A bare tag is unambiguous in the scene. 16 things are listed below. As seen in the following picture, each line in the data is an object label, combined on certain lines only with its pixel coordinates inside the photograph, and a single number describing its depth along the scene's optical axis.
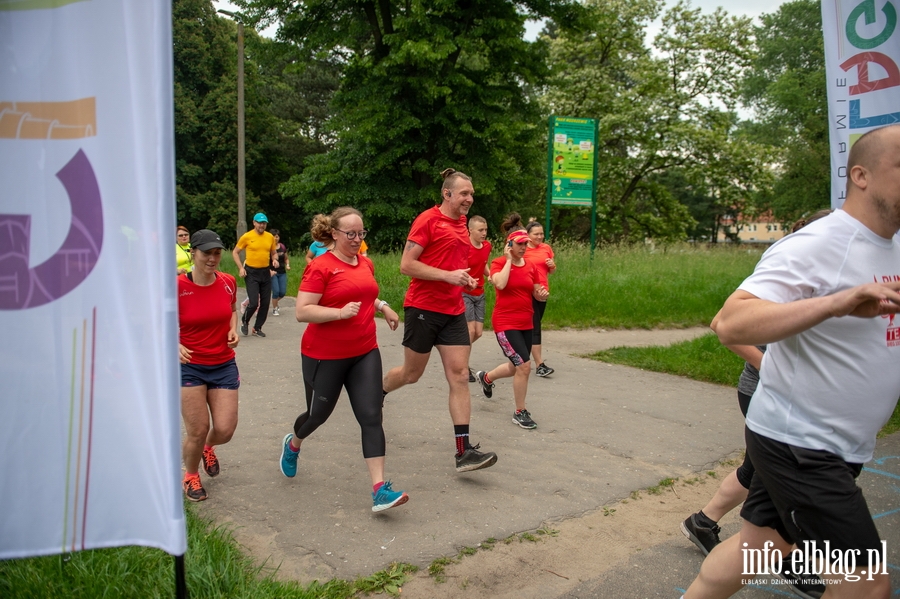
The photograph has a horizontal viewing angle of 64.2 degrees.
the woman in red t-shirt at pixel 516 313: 6.65
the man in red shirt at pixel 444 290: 5.24
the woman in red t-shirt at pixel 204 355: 4.64
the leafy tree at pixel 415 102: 24.19
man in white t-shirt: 2.29
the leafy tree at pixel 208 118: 38.50
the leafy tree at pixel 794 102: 43.78
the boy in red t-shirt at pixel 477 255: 8.15
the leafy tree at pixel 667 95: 31.86
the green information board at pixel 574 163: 16.16
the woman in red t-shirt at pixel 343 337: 4.52
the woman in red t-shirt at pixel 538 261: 7.74
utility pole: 21.70
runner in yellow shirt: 11.43
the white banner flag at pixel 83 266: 2.46
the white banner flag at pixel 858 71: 5.07
